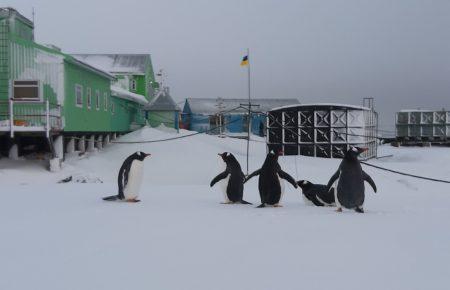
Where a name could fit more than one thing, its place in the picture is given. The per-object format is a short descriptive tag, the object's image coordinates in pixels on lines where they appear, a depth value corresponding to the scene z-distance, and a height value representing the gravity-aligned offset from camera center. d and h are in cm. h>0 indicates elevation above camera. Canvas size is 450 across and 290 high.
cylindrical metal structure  3028 -14
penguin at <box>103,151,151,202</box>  920 -106
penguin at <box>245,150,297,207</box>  868 -103
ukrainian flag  2779 +393
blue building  5453 +119
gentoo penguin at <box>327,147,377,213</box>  800 -97
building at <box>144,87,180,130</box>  3653 +111
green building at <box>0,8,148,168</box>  1961 +152
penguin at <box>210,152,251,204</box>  927 -110
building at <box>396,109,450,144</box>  4647 +18
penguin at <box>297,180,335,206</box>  961 -142
